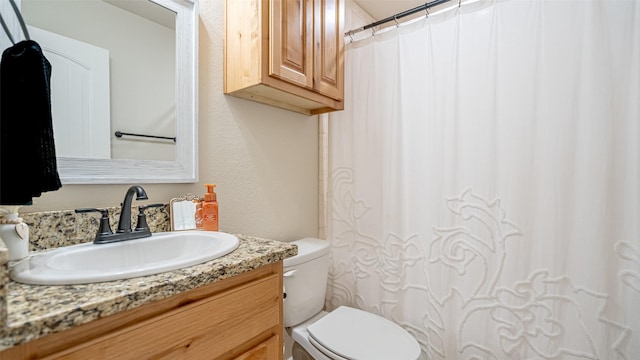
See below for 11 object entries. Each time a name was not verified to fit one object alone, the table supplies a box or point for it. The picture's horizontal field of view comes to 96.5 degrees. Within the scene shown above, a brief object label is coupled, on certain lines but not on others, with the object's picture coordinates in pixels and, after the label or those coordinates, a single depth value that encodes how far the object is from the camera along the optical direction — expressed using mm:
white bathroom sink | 540
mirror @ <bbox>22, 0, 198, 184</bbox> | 874
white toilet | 1103
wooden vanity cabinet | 464
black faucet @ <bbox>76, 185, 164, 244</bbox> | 813
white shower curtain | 1021
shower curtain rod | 1326
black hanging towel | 563
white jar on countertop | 621
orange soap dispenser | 1028
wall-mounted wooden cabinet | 1088
